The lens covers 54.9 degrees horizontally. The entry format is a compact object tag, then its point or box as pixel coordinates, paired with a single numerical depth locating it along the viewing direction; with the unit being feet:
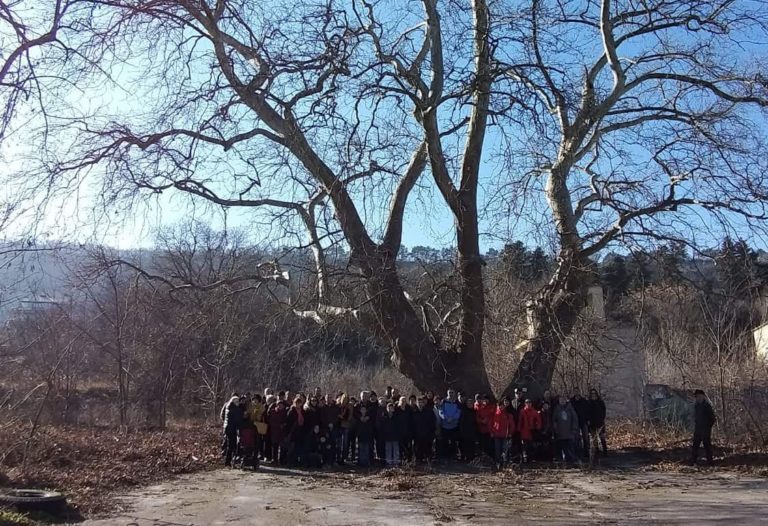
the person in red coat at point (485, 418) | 54.24
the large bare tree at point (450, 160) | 44.04
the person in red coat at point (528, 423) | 53.26
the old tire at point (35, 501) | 31.04
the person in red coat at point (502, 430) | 53.06
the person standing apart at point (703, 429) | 50.83
